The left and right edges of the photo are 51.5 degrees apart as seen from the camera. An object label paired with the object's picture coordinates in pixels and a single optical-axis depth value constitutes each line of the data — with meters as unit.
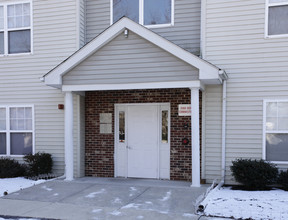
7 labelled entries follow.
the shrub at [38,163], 8.76
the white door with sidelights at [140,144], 8.63
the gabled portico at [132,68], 7.15
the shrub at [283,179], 6.98
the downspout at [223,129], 7.78
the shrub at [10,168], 8.95
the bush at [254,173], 7.01
